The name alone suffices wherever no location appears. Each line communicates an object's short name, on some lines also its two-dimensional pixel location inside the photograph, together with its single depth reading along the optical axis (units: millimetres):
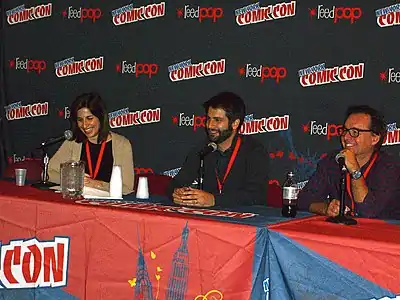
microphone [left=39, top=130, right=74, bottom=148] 3441
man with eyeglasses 2846
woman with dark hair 3836
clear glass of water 3240
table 2225
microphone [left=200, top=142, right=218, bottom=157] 3062
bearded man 3342
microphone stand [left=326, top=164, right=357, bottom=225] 2540
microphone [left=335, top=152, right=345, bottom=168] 2659
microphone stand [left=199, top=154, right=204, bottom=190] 3058
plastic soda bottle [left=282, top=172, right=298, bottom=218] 2686
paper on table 3255
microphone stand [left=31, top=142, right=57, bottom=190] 3529
